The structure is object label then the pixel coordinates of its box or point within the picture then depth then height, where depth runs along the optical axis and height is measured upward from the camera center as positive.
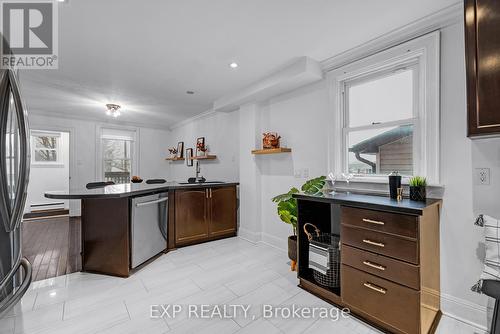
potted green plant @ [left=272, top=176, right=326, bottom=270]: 2.52 -0.47
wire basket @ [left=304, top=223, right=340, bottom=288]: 2.02 -0.84
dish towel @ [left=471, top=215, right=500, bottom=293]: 1.36 -0.50
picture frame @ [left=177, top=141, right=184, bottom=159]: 6.10 +0.53
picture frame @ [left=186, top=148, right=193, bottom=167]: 5.72 +0.32
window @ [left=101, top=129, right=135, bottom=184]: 6.00 +0.41
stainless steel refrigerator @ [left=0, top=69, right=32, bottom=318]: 0.88 -0.06
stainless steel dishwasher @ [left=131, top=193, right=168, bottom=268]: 2.60 -0.72
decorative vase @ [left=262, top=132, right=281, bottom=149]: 3.33 +0.42
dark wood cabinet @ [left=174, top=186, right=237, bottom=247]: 3.37 -0.73
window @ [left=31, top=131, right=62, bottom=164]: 5.91 +0.58
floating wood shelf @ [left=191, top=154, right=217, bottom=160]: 4.79 +0.25
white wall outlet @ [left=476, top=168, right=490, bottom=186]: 1.65 -0.06
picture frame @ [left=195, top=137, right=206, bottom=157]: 5.12 +0.52
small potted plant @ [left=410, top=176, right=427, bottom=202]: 1.79 -0.17
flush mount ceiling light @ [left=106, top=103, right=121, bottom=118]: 4.35 +1.18
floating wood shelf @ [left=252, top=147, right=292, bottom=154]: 3.17 +0.26
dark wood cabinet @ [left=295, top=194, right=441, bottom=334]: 1.47 -0.69
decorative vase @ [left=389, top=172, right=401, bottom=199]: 1.90 -0.14
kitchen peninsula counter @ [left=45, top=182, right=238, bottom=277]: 2.49 -0.68
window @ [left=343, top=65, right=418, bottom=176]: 2.14 +0.48
